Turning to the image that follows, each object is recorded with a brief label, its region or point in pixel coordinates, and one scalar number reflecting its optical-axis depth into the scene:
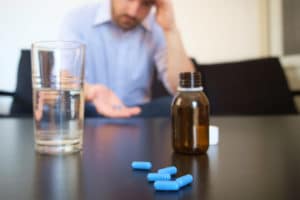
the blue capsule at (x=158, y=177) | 0.41
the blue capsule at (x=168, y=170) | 0.44
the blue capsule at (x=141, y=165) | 0.48
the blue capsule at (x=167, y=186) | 0.38
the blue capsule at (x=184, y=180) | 0.39
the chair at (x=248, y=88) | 2.01
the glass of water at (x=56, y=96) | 0.60
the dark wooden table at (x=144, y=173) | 0.37
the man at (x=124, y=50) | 2.05
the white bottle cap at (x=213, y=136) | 0.67
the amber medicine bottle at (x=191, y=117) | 0.59
